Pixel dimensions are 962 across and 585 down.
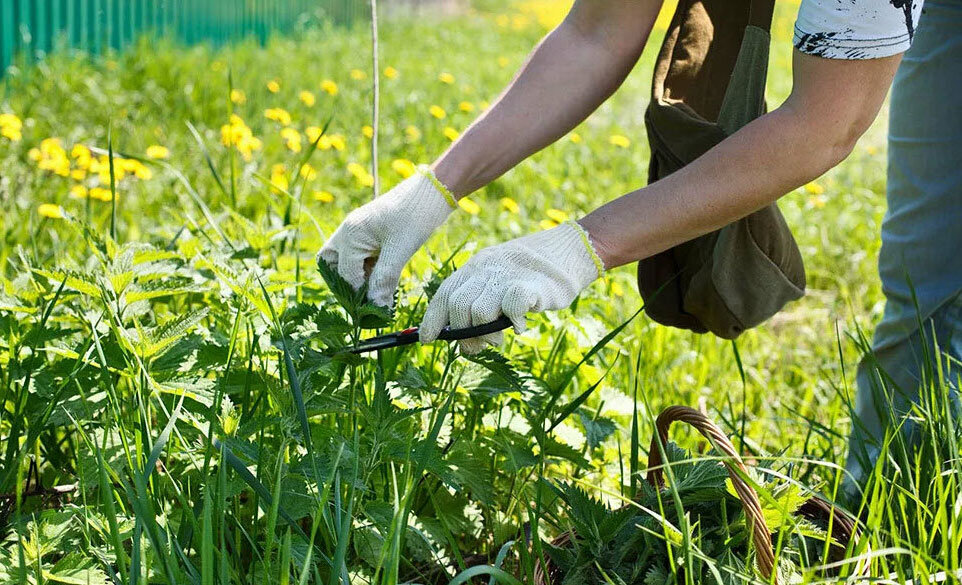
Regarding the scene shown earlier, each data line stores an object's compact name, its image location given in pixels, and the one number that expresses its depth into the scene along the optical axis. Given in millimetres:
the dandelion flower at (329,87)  3939
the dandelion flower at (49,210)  2301
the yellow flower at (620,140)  4251
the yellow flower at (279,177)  2895
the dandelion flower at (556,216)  2768
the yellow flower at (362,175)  2975
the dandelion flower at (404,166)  2840
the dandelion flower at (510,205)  3125
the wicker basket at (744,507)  1210
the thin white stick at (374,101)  1883
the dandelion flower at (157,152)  2934
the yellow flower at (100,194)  2557
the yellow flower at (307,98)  3887
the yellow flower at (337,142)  3152
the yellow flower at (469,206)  2869
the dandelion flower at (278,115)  3391
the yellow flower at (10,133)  2814
